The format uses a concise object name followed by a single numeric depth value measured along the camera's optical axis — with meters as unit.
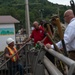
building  14.71
